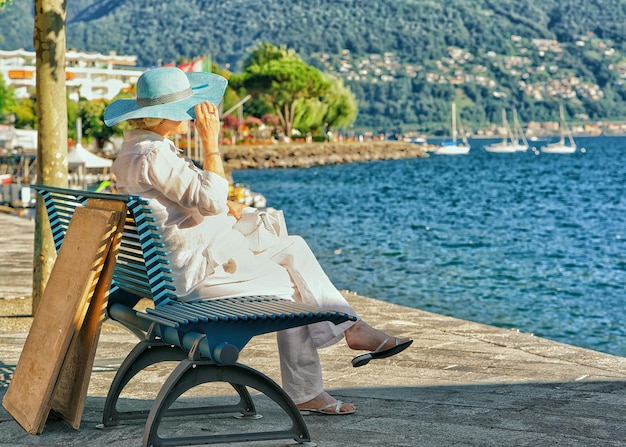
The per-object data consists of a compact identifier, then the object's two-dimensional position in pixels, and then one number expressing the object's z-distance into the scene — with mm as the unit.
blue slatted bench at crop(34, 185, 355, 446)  3541
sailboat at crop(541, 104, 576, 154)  134375
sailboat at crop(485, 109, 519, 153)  142375
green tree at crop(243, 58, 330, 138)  95625
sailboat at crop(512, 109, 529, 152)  141550
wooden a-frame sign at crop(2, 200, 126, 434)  3873
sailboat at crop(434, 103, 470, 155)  136500
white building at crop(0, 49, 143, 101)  147825
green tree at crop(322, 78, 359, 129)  103312
